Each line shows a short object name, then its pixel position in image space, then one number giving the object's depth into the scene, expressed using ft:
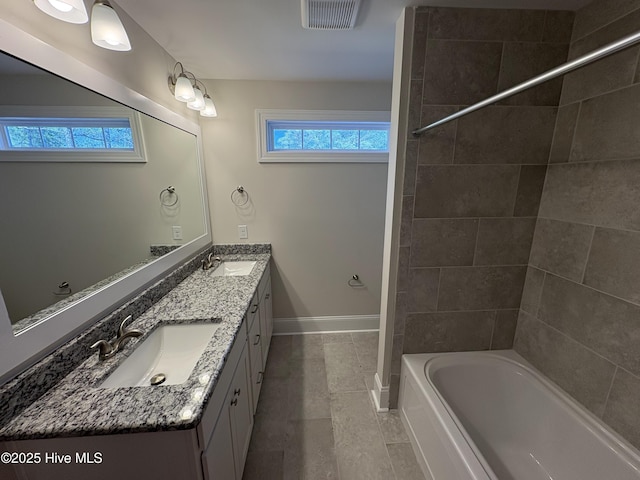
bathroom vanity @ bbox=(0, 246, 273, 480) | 2.42
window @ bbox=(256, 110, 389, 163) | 7.48
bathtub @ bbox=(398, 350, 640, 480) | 3.66
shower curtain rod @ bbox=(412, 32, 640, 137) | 1.83
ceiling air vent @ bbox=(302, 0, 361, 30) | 4.05
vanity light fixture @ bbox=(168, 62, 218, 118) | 5.30
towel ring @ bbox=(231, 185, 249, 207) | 7.77
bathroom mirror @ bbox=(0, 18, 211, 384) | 2.67
